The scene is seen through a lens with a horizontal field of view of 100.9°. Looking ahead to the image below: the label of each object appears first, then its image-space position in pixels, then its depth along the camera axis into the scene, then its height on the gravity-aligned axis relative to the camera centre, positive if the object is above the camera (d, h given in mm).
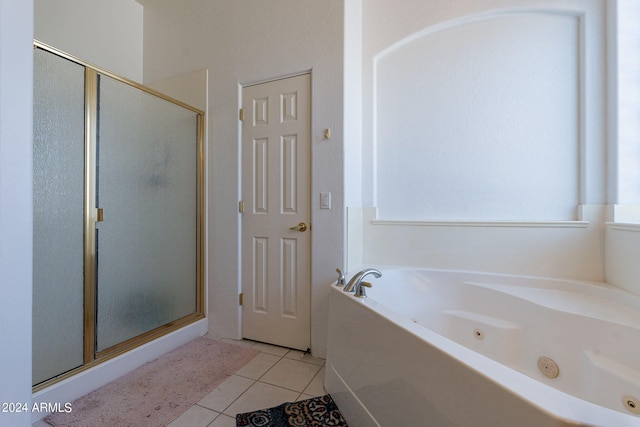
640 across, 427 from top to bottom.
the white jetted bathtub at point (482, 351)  632 -514
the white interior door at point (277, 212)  1897 +11
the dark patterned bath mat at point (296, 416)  1208 -957
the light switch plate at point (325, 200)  1799 +93
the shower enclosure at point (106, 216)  1312 -19
